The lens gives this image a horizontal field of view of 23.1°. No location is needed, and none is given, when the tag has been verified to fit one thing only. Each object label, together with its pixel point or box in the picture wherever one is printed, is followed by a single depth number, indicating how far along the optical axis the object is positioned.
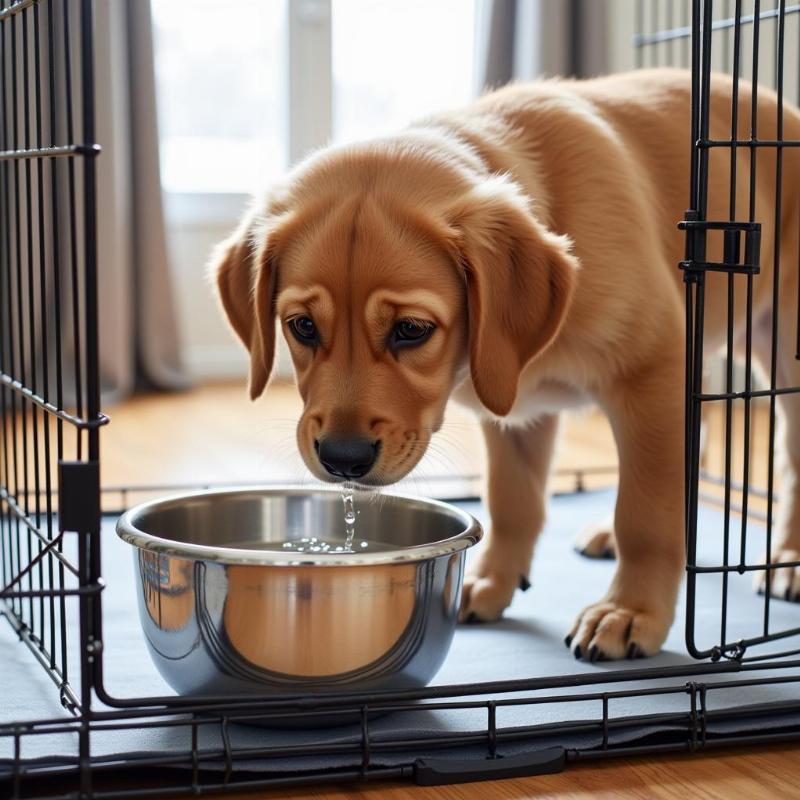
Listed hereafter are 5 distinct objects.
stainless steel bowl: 0.88
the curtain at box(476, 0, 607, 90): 2.26
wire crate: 0.84
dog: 0.96
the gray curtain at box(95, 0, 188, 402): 2.13
